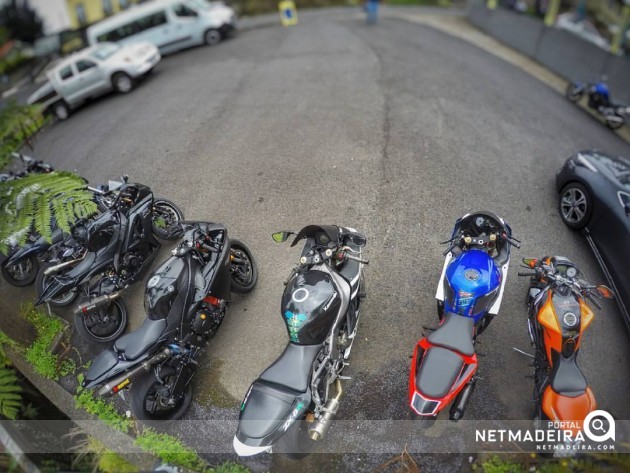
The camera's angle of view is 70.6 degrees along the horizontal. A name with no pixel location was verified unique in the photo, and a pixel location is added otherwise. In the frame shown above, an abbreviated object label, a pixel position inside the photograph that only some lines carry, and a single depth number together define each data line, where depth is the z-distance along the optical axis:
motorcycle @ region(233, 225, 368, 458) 4.10
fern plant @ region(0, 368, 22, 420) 4.08
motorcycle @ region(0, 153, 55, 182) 7.69
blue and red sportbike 4.18
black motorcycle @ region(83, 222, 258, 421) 4.74
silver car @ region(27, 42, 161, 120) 13.02
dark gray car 5.92
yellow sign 18.59
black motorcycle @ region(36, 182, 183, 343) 5.83
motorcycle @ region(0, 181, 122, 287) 6.23
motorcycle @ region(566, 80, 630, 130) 10.30
